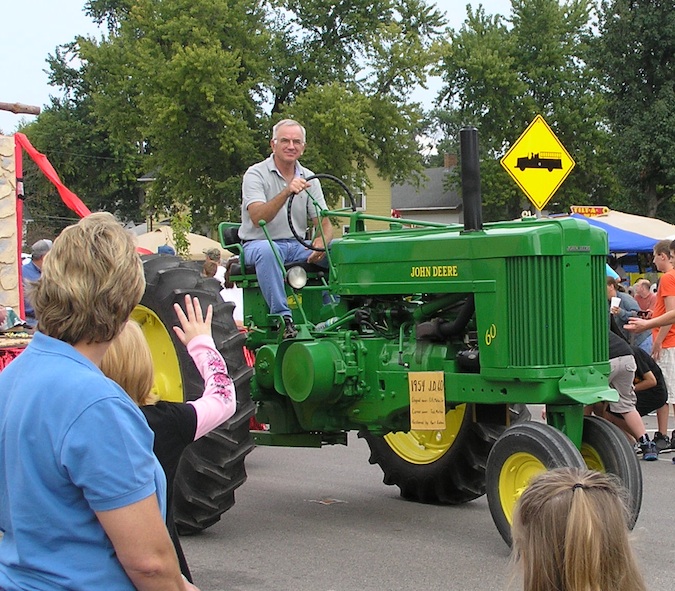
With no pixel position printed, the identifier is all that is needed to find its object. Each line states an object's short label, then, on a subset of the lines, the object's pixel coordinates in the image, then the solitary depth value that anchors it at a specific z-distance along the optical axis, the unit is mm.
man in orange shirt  9547
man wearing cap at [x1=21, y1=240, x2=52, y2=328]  9297
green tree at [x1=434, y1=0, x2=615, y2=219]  47812
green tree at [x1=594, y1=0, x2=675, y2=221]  39062
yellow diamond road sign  11289
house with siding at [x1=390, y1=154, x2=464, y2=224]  67188
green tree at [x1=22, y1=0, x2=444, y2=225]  36938
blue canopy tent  21609
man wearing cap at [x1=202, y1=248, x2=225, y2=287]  12164
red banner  11000
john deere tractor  5645
